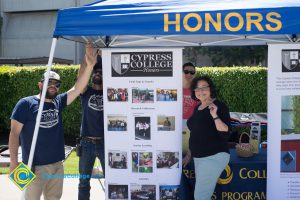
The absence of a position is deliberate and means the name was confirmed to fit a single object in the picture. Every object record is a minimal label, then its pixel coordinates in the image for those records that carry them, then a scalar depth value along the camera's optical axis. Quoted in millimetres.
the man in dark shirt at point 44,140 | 3026
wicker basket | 3622
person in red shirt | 3380
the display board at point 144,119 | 3280
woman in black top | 3004
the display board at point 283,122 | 3244
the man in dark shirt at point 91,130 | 3554
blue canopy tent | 2750
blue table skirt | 3483
